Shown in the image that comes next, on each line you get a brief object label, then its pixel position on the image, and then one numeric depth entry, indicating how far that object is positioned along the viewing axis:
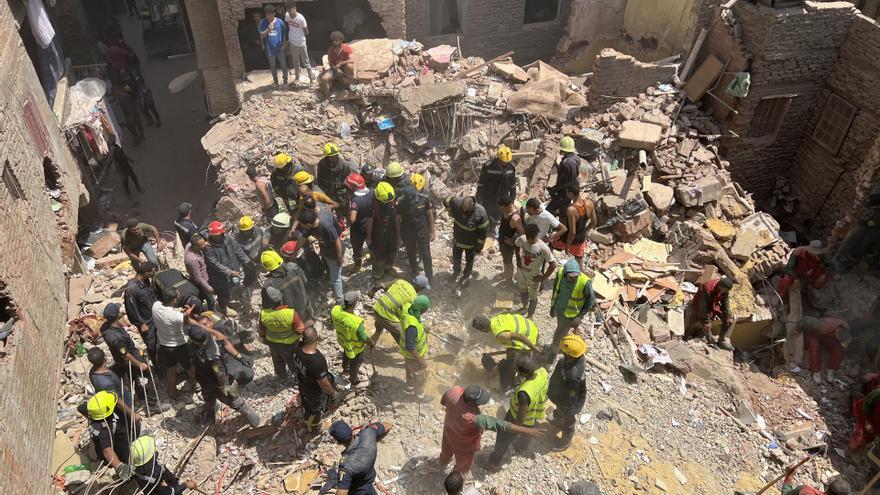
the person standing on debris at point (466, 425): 6.05
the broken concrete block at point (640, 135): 11.51
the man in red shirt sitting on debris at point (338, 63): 12.21
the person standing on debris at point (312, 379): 6.68
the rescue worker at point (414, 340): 7.10
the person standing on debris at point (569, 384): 6.44
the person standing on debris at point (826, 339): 9.55
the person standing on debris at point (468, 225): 8.52
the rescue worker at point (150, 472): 6.19
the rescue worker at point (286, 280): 7.67
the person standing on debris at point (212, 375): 6.89
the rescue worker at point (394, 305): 7.34
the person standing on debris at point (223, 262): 8.42
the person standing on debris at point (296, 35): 12.23
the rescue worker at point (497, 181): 9.42
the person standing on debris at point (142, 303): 7.73
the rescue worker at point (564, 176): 9.56
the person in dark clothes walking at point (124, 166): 13.62
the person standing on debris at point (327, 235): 8.52
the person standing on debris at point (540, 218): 8.41
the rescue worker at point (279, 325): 7.20
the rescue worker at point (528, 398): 6.21
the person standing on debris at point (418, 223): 8.74
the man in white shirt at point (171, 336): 7.33
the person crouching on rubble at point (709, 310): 8.92
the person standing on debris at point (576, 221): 8.76
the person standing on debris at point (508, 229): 8.65
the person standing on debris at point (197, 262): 8.43
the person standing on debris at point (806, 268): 10.23
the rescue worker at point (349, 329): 7.08
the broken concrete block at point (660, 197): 10.95
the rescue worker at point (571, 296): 7.49
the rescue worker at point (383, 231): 8.62
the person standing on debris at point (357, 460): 5.70
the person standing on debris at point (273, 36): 12.26
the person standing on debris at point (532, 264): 8.19
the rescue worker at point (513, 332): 6.98
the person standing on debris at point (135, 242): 8.78
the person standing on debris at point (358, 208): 8.81
